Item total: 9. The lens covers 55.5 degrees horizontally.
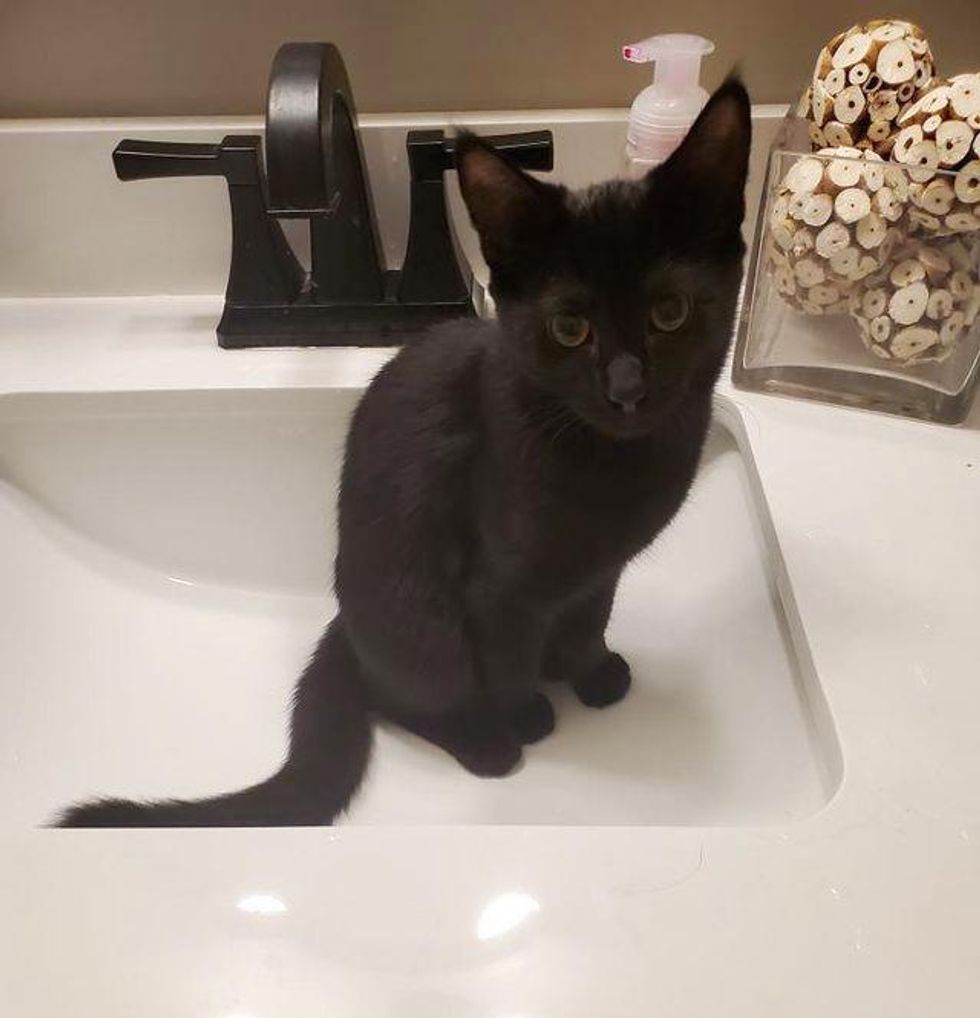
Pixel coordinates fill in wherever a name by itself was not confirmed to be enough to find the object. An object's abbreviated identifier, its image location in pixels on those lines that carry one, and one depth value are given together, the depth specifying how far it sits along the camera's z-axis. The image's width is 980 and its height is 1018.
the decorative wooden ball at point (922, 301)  0.70
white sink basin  0.70
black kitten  0.54
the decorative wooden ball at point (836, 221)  0.68
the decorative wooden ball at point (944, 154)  0.65
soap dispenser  0.74
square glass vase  0.68
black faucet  0.77
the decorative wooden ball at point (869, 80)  0.69
